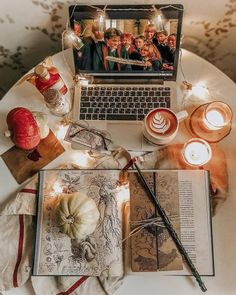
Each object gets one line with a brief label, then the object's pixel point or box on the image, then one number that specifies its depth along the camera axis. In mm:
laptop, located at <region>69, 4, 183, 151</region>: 1149
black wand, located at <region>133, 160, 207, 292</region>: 1113
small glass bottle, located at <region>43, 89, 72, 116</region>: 1201
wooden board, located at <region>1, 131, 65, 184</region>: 1226
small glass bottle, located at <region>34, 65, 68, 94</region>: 1194
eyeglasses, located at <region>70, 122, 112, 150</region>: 1232
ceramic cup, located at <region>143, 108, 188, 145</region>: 1185
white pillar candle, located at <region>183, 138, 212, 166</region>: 1179
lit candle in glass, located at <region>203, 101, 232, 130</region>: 1211
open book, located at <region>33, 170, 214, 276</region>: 1127
